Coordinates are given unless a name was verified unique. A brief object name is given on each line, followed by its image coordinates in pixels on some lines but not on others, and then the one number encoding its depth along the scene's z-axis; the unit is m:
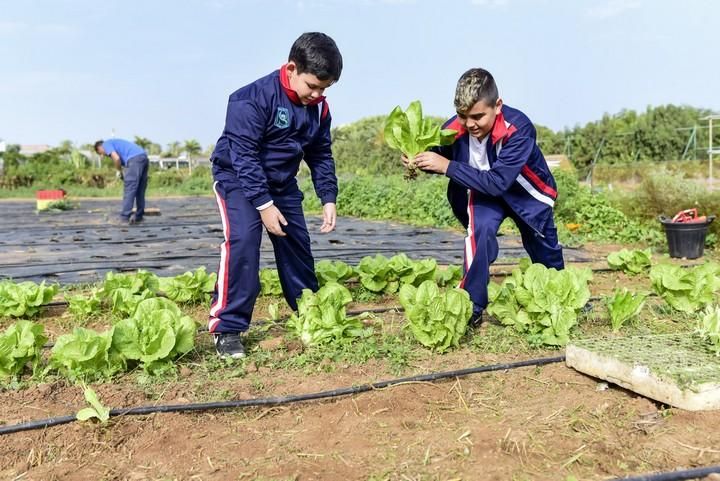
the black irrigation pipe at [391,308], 4.24
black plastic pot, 7.02
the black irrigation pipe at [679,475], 1.93
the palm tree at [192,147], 47.12
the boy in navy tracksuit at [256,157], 3.24
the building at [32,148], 67.00
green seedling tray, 2.49
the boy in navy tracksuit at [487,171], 3.53
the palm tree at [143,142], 45.00
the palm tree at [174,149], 52.16
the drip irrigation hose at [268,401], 2.45
